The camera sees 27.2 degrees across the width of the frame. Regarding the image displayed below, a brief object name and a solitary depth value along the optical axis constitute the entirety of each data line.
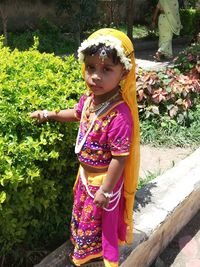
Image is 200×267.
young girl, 1.87
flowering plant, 4.78
